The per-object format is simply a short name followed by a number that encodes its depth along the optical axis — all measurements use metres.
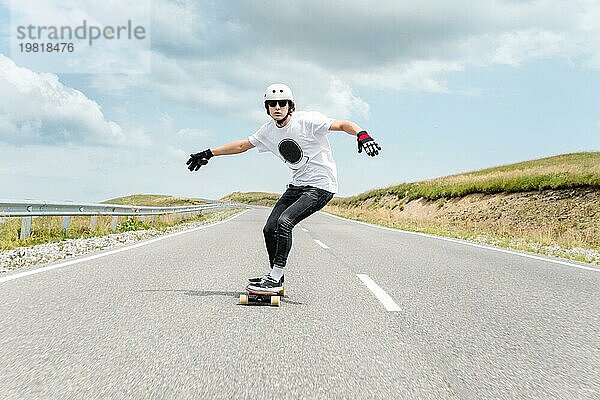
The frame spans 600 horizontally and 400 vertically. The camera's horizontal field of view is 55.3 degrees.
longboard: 5.51
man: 5.63
